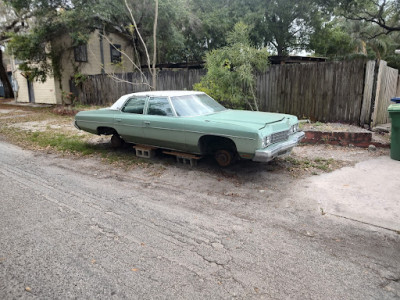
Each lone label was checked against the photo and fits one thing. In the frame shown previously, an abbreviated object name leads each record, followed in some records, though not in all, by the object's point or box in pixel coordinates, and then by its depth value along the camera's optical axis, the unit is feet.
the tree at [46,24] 49.75
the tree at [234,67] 29.58
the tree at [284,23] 60.39
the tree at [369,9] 49.93
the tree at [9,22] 67.03
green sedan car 16.28
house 60.44
